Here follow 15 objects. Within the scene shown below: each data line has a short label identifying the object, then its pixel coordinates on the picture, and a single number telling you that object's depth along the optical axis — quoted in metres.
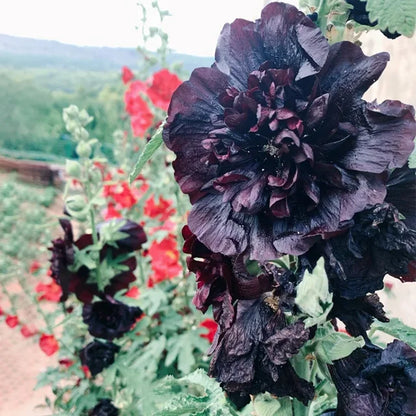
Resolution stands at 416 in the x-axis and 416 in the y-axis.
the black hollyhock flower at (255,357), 0.46
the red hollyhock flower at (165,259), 1.48
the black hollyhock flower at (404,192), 0.46
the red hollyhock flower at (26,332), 1.55
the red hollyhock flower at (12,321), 1.60
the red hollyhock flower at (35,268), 1.35
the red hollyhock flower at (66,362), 1.47
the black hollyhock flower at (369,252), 0.41
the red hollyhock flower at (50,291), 1.41
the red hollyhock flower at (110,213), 1.64
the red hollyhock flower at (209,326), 1.33
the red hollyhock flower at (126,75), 2.08
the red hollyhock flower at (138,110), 1.76
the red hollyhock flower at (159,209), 1.64
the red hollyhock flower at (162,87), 1.50
